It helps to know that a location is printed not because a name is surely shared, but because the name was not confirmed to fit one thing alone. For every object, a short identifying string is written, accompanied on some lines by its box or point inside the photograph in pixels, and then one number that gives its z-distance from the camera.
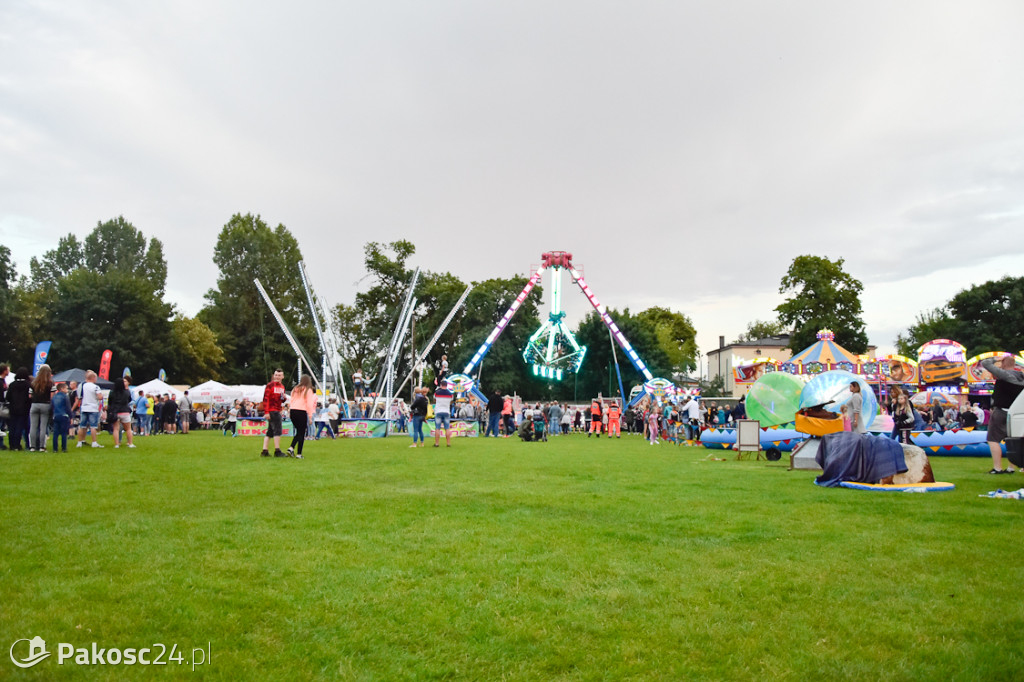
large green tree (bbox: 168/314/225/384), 59.88
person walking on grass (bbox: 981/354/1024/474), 12.91
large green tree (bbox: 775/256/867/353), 61.69
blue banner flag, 29.62
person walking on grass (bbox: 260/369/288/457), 15.92
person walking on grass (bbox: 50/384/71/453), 16.08
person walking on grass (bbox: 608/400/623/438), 33.69
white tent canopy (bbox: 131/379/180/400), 36.94
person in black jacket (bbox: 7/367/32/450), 15.61
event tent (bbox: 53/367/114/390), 31.82
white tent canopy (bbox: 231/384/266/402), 41.22
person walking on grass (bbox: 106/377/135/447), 17.53
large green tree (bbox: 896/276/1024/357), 59.34
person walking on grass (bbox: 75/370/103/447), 17.78
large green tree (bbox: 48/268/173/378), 54.72
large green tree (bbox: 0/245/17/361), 50.41
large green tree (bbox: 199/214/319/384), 67.81
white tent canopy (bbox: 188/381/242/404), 41.00
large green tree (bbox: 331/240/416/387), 67.56
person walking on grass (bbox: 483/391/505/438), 28.75
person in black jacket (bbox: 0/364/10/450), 16.34
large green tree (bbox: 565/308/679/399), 61.16
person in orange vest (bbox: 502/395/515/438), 33.34
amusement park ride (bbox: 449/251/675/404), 44.44
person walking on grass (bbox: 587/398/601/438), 32.75
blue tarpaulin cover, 11.03
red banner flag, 41.79
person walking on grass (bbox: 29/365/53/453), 15.57
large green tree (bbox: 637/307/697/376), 90.01
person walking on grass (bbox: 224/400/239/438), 32.24
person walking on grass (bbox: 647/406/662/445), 28.18
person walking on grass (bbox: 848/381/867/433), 13.34
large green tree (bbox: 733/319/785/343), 108.88
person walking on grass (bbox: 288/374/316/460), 15.58
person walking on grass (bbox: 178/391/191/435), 32.12
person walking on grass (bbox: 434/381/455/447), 20.42
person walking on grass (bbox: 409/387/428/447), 20.53
